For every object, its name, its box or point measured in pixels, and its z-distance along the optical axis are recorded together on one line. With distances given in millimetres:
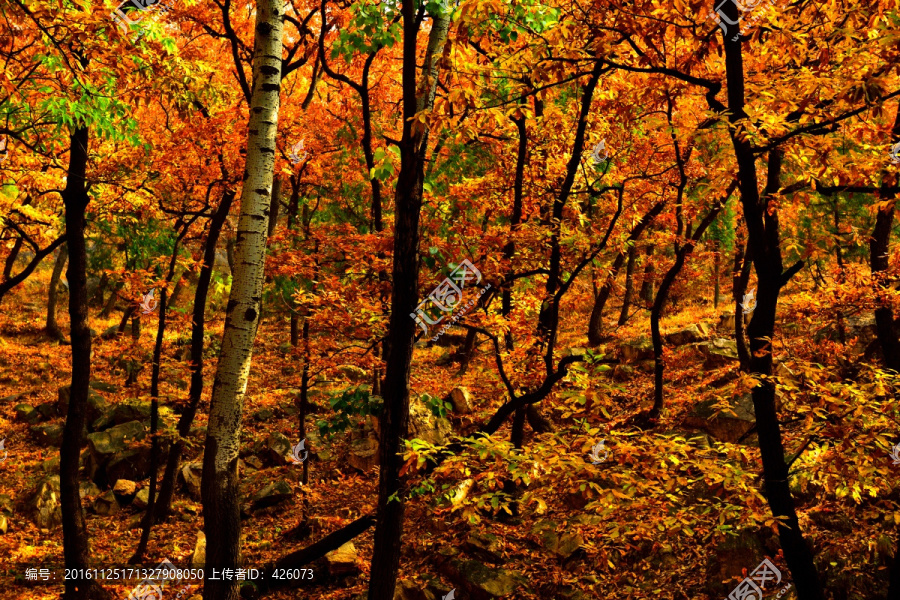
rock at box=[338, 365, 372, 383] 16750
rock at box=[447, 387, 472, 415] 13466
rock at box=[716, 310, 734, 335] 17047
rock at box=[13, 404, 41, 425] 15870
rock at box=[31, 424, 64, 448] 14922
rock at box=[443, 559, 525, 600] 7359
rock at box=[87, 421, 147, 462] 13516
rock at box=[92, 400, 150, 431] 14648
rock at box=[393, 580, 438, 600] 7327
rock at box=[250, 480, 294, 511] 11703
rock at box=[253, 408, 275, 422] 15406
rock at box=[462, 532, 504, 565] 8125
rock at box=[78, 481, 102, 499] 12532
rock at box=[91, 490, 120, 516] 12266
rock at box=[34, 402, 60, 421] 16000
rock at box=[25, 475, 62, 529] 11812
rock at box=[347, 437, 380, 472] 12297
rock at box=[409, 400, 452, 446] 11664
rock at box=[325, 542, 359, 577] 8695
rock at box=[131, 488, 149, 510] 12508
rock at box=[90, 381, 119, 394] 16344
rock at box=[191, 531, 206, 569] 9352
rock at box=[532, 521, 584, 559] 8062
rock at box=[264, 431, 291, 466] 13258
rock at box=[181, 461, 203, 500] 12867
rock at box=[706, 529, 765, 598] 6918
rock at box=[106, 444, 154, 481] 13406
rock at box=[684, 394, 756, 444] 10578
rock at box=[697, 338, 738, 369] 13812
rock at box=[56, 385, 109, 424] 14977
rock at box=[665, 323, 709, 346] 15672
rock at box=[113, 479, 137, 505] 12727
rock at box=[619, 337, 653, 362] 15622
